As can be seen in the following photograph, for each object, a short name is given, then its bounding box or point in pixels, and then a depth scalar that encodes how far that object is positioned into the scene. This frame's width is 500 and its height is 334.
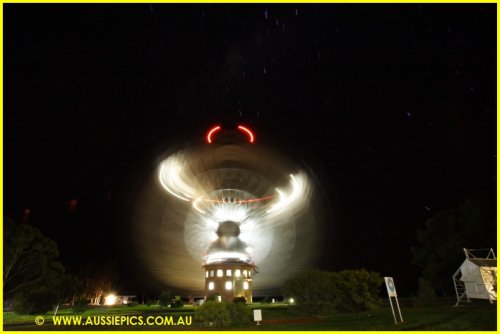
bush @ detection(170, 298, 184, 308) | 58.15
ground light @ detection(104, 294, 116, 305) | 87.31
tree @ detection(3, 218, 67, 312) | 35.34
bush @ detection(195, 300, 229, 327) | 23.39
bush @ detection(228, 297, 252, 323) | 24.98
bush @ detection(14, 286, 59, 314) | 36.25
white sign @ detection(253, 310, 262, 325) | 23.36
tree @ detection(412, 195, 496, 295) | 47.94
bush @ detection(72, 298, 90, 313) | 42.81
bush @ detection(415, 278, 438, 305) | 44.22
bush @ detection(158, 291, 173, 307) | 59.56
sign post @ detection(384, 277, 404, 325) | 20.08
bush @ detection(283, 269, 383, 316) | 29.56
